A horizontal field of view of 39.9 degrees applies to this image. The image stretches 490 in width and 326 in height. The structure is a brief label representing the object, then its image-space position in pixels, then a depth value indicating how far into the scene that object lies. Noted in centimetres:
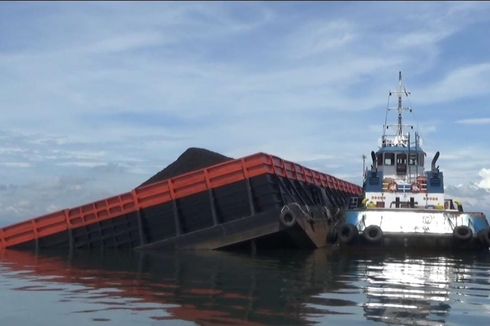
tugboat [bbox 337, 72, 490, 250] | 2394
